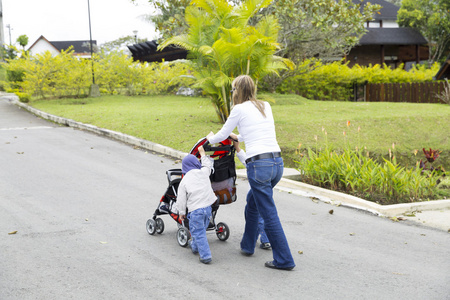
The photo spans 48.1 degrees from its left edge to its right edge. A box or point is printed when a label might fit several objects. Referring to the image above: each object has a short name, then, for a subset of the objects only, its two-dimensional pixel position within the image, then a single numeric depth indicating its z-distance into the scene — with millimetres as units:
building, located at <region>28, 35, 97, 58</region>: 91500
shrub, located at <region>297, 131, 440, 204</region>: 8609
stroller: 5793
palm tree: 14043
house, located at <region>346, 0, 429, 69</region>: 40406
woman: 5129
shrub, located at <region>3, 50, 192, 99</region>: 24219
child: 5520
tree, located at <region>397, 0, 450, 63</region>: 43938
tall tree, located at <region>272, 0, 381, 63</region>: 21156
